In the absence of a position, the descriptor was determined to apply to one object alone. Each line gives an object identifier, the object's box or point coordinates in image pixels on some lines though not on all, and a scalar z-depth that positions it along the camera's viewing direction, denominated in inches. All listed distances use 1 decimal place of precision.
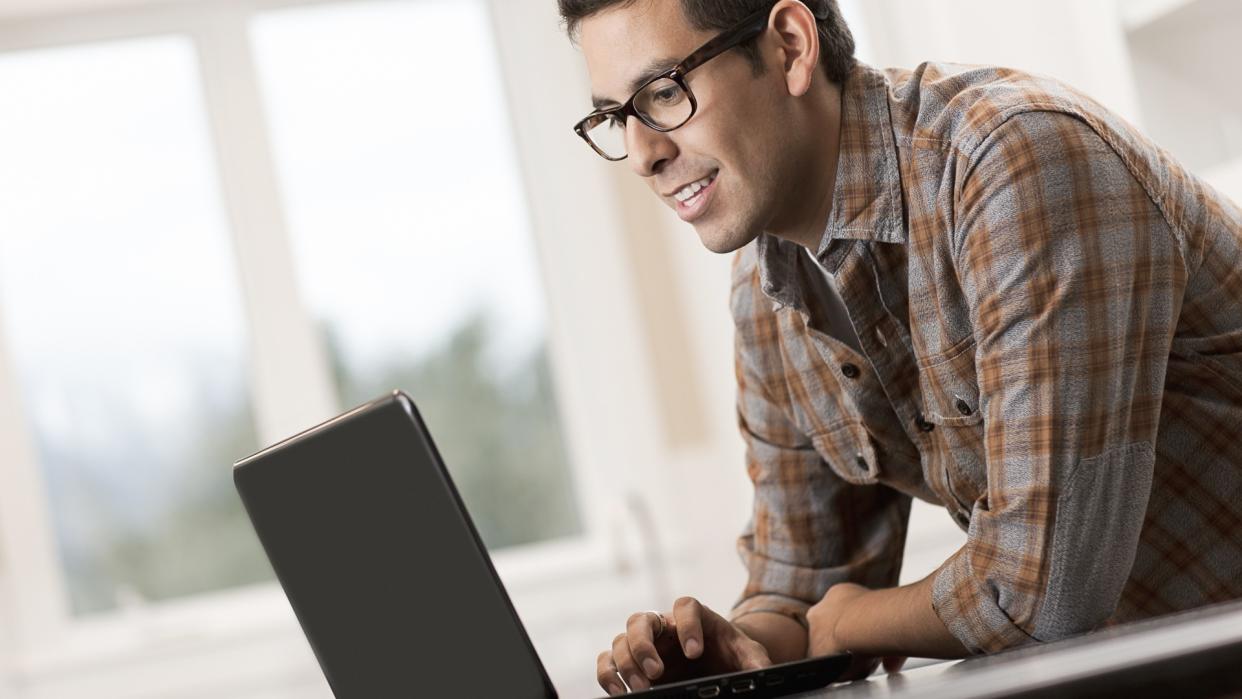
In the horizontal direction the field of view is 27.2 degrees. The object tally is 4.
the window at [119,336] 150.8
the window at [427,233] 157.9
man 69.8
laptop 65.6
